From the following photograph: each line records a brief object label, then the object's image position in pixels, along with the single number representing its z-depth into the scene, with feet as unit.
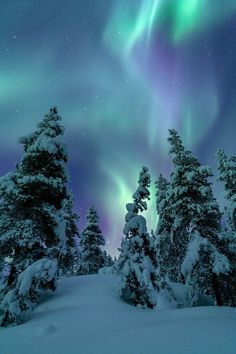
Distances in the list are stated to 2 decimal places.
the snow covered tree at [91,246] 117.60
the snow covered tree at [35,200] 46.29
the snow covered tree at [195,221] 57.77
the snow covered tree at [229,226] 60.29
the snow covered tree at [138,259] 47.79
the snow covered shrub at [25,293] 36.84
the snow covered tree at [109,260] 198.34
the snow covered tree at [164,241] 91.86
